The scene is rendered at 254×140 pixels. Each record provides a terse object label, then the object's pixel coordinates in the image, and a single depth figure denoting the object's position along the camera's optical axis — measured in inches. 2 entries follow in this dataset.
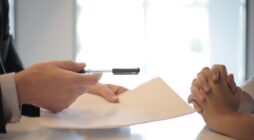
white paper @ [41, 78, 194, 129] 32.8
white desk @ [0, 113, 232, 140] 31.8
